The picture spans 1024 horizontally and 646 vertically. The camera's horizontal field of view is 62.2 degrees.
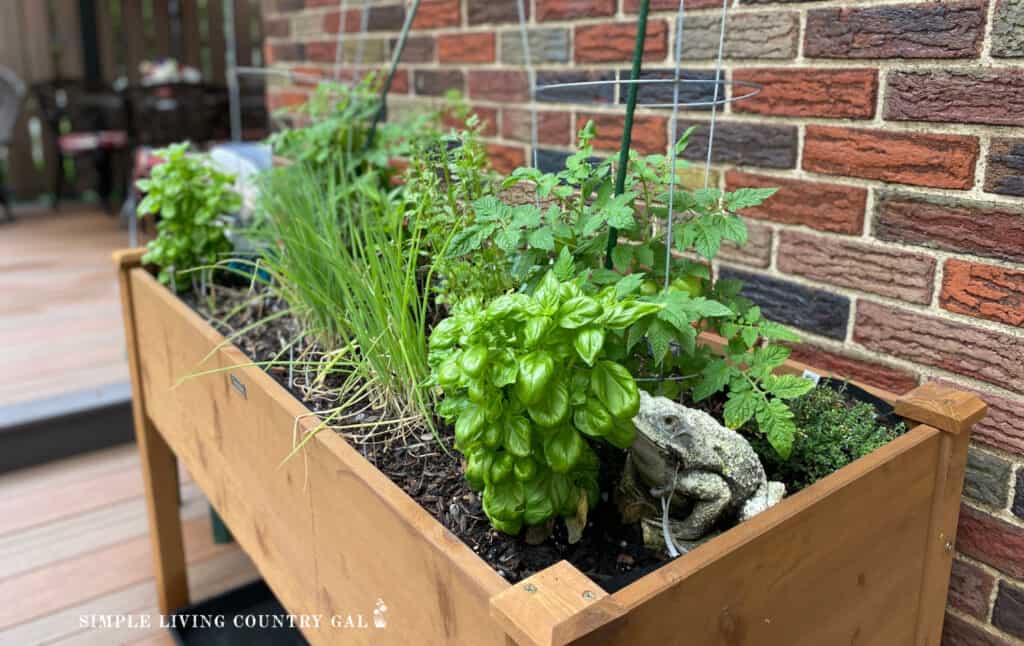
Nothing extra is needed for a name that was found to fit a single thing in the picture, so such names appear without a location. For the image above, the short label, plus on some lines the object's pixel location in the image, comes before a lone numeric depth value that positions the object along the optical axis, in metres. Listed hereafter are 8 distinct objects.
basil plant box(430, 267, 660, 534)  0.79
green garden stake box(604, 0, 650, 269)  1.03
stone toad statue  0.95
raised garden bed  0.73
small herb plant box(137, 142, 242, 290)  1.81
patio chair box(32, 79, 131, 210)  6.86
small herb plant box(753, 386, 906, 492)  1.04
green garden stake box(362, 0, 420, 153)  1.49
